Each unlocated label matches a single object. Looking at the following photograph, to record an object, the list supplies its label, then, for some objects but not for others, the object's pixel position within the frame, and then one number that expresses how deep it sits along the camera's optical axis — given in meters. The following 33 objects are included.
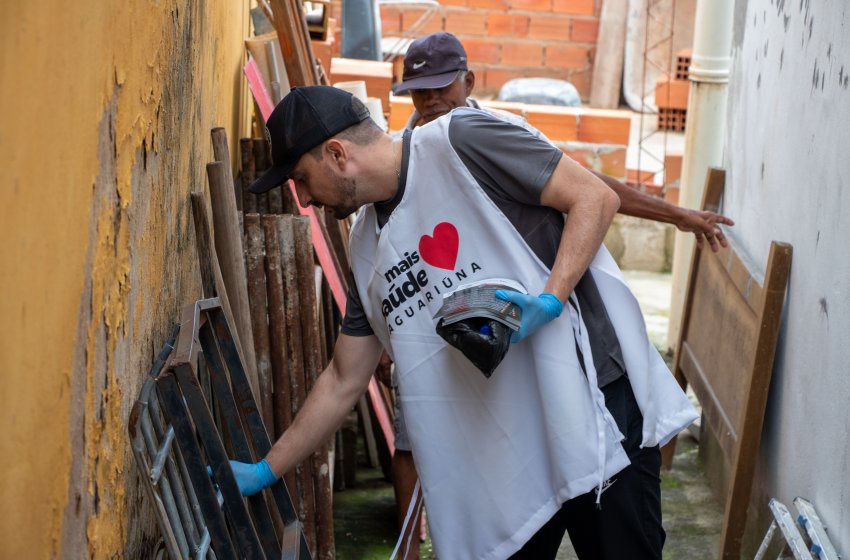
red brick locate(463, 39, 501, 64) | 11.82
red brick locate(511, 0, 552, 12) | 11.62
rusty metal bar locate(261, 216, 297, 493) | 3.47
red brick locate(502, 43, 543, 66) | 11.86
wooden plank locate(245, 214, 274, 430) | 3.41
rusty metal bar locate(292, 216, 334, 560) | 3.51
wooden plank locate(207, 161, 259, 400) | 3.06
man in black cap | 2.45
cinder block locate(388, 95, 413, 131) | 9.21
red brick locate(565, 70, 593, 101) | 12.10
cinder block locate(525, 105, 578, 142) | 9.03
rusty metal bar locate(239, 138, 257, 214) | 4.04
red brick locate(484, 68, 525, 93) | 11.94
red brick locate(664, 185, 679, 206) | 9.02
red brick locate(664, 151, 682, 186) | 8.95
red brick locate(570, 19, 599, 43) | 11.84
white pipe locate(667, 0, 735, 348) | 6.12
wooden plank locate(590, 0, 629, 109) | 11.68
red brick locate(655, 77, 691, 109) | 10.89
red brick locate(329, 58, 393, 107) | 6.64
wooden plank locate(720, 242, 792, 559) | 3.55
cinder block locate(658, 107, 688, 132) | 11.23
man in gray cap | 3.86
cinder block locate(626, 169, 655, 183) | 9.39
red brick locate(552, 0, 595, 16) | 11.73
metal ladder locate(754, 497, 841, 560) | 2.86
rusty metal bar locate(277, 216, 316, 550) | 3.50
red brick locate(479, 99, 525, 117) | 8.97
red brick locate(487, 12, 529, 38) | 11.70
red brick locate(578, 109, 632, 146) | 9.02
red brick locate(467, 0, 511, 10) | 11.61
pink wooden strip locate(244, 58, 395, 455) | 4.09
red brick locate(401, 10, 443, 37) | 11.73
